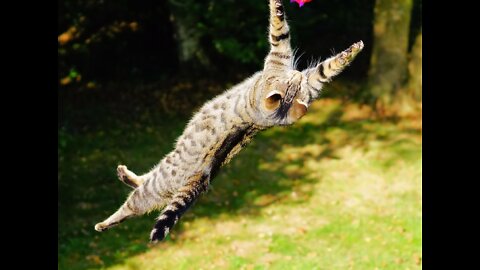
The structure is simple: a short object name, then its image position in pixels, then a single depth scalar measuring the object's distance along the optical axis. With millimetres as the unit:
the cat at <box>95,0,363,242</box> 3623
